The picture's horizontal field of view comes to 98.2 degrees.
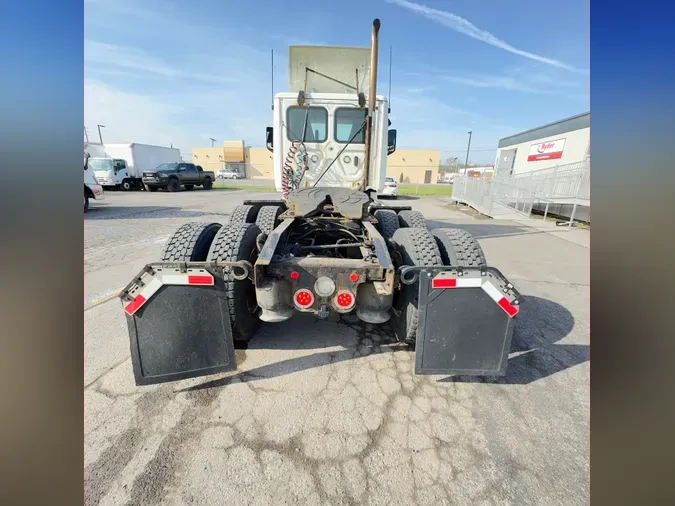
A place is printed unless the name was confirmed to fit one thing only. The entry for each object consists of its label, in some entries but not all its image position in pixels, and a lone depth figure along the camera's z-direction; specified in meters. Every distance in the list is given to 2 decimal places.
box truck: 19.47
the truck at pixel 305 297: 2.15
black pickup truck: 20.15
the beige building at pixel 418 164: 50.44
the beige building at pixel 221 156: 51.39
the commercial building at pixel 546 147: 14.42
